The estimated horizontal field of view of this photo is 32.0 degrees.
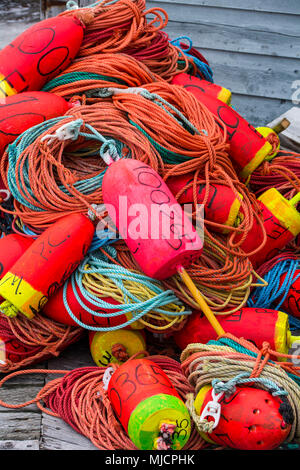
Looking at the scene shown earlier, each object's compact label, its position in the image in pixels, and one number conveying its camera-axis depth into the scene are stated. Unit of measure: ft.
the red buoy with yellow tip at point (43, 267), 7.45
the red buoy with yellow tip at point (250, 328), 7.52
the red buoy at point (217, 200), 8.25
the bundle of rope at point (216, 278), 7.88
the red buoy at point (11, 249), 8.02
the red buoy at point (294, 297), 8.68
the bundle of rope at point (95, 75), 9.25
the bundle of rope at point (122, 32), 9.73
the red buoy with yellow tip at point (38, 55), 9.07
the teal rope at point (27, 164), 8.31
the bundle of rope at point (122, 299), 7.63
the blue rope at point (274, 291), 8.75
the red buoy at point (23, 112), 8.57
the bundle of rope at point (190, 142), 8.31
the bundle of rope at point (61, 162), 8.16
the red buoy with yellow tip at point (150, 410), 6.05
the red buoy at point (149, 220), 7.04
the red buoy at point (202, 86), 10.30
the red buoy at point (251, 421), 6.00
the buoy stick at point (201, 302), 7.30
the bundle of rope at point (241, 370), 6.33
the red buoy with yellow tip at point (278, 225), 9.00
